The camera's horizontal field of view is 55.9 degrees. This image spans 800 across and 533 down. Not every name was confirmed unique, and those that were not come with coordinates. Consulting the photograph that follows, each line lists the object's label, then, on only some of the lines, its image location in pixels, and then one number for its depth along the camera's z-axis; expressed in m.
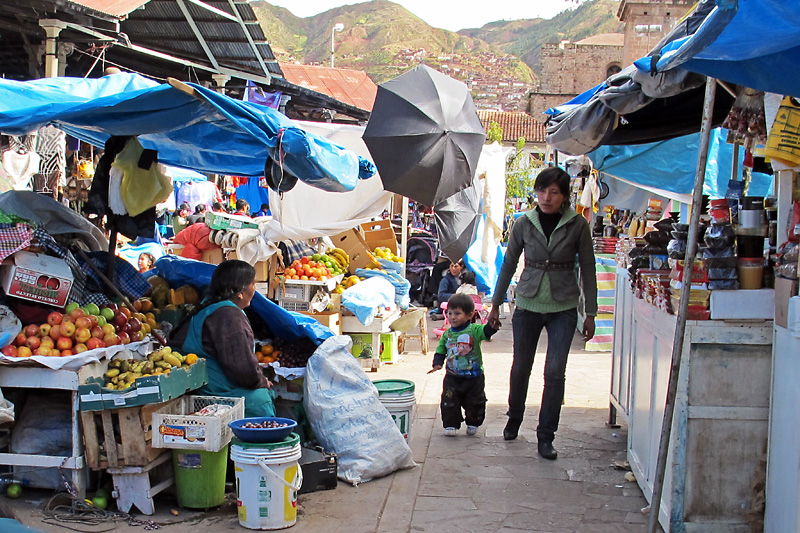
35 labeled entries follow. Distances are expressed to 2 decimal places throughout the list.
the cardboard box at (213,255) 8.67
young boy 5.85
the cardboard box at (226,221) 8.70
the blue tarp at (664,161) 6.90
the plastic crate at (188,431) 4.23
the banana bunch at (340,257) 9.98
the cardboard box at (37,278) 4.50
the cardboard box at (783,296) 3.28
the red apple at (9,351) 4.26
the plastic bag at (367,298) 8.69
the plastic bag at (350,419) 4.95
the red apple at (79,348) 4.38
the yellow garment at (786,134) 3.23
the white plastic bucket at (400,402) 5.37
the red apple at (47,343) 4.32
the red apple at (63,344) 4.34
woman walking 5.35
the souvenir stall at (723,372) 3.33
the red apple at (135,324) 5.00
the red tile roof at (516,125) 48.62
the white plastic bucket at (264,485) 4.10
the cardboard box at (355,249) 10.38
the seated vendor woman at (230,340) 4.77
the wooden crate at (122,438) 4.22
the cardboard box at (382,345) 8.97
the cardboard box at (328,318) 8.56
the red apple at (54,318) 4.55
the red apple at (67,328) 4.42
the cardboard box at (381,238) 11.91
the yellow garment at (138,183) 5.81
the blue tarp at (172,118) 4.46
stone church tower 55.44
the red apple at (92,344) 4.42
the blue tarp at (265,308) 5.68
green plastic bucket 4.36
